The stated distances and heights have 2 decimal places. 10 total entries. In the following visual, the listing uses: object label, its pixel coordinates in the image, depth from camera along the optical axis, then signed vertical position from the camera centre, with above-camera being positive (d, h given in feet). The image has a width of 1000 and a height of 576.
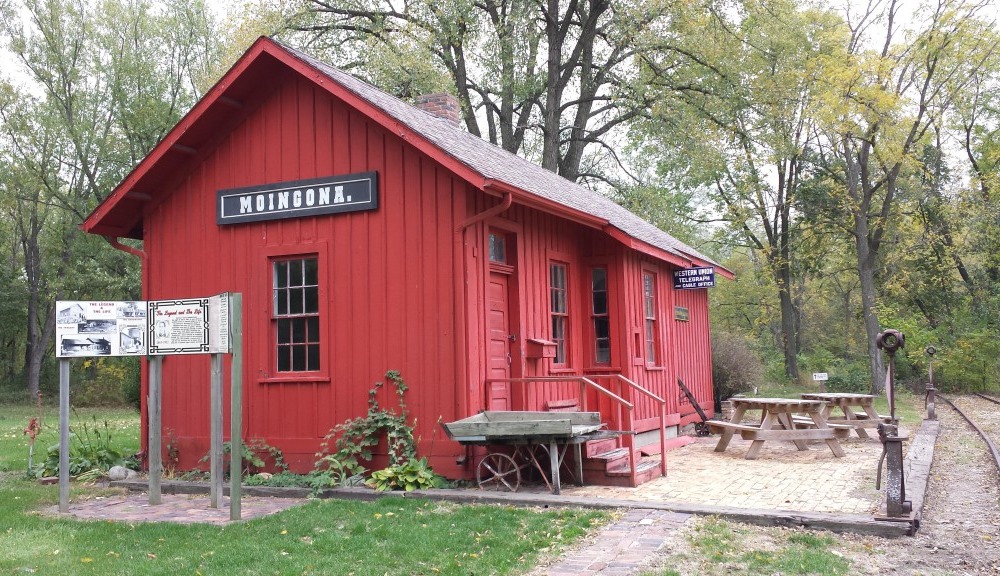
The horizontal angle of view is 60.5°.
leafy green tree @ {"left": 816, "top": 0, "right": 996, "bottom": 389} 78.59 +23.49
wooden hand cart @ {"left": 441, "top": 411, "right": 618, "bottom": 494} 28.48 -2.95
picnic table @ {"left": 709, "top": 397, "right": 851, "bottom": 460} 38.04 -3.72
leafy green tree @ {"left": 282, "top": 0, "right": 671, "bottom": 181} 74.79 +28.18
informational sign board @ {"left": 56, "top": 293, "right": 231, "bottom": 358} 27.96 +1.18
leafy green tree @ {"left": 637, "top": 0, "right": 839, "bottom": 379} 78.12 +25.16
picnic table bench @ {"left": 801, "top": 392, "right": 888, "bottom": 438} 42.70 -3.42
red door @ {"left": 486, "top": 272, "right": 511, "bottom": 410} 32.40 +0.53
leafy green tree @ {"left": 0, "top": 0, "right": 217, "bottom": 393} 99.35 +31.10
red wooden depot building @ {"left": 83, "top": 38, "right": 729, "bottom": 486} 31.50 +4.12
